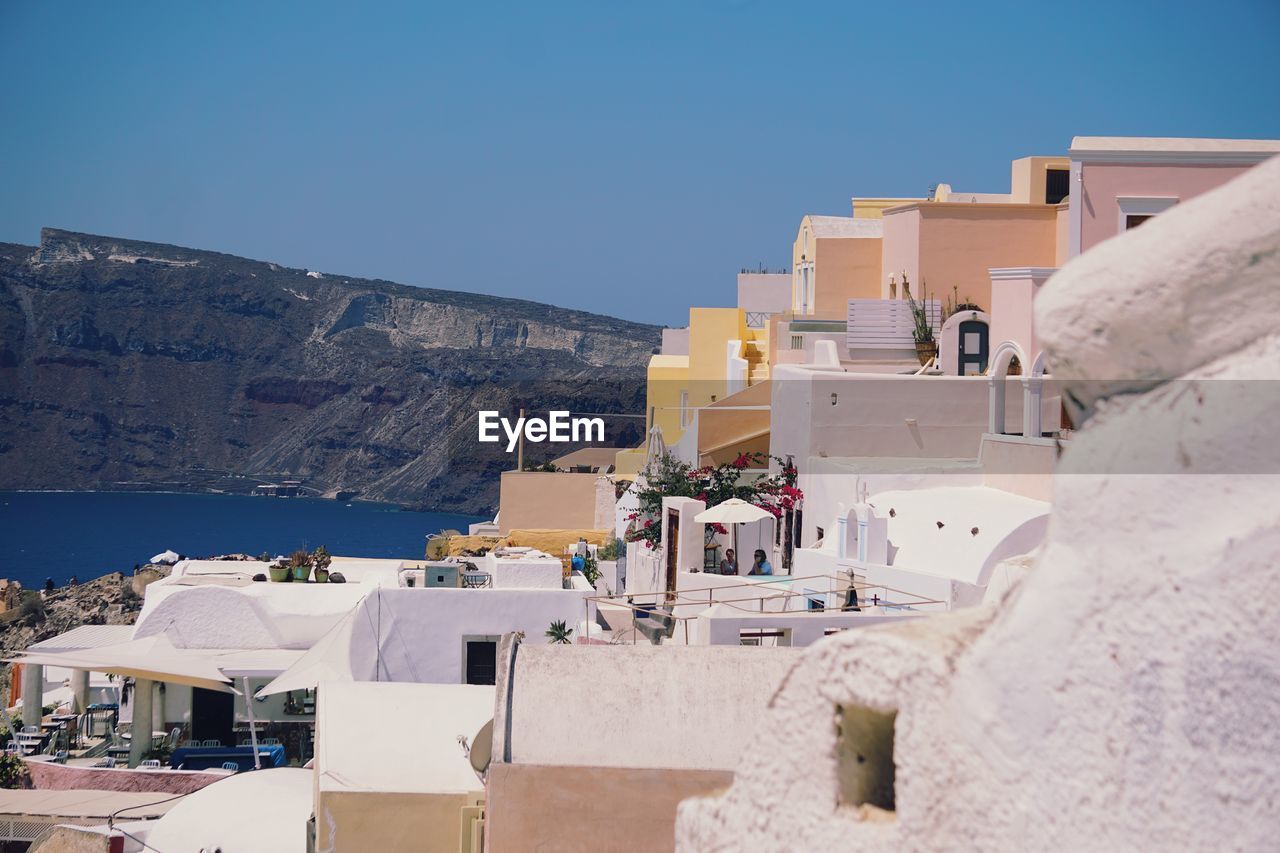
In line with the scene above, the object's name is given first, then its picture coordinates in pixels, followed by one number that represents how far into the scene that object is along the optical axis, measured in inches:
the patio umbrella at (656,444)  1263.9
